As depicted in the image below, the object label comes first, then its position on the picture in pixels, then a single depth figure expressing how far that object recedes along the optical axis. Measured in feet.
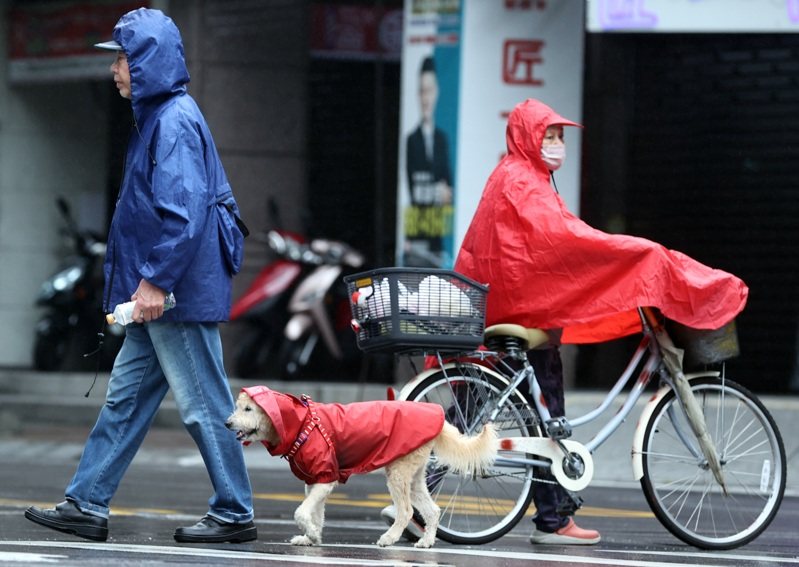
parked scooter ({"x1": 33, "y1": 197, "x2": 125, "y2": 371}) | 98.02
